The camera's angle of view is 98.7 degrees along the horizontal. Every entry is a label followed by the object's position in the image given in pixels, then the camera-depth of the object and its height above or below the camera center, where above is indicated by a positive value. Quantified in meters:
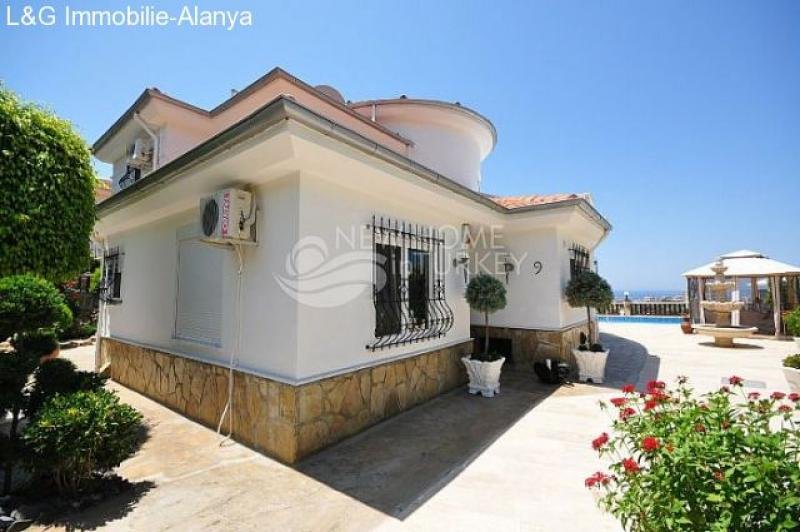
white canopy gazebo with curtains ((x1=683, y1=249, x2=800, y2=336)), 15.62 +0.11
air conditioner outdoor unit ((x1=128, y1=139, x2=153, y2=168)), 10.35 +4.05
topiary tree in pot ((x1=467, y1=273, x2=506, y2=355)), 7.64 -0.11
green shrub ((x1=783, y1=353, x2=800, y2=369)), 6.46 -1.35
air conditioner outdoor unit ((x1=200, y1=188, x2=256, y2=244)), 4.91 +1.05
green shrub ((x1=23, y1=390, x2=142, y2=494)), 3.28 -1.47
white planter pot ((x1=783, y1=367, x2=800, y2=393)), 6.21 -1.60
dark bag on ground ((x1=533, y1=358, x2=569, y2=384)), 8.20 -1.96
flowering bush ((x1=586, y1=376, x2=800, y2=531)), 1.63 -0.94
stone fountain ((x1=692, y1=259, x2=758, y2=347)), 13.56 -0.88
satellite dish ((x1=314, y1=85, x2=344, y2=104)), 11.30 +6.50
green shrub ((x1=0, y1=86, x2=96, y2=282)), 4.22 +1.24
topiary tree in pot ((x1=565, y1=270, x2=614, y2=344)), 8.95 -0.04
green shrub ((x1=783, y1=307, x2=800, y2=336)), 6.98 -0.64
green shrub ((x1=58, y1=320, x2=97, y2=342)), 15.26 -1.98
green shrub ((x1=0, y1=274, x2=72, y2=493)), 4.02 -0.53
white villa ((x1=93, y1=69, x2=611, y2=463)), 4.75 +0.37
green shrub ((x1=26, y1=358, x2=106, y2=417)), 4.12 -1.19
